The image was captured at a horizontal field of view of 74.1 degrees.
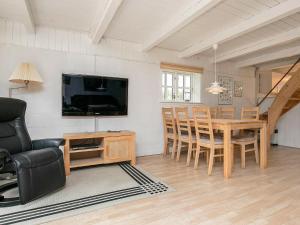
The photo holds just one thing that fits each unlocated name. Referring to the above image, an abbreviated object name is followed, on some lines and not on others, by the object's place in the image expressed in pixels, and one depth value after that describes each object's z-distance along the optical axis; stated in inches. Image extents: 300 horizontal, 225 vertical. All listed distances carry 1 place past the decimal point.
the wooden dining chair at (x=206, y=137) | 111.5
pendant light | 128.5
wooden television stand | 116.0
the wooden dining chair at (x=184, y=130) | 129.6
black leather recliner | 73.6
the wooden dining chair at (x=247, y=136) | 120.6
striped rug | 68.3
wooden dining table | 107.7
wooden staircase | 154.9
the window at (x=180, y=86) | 173.0
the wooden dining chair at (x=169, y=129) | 145.5
